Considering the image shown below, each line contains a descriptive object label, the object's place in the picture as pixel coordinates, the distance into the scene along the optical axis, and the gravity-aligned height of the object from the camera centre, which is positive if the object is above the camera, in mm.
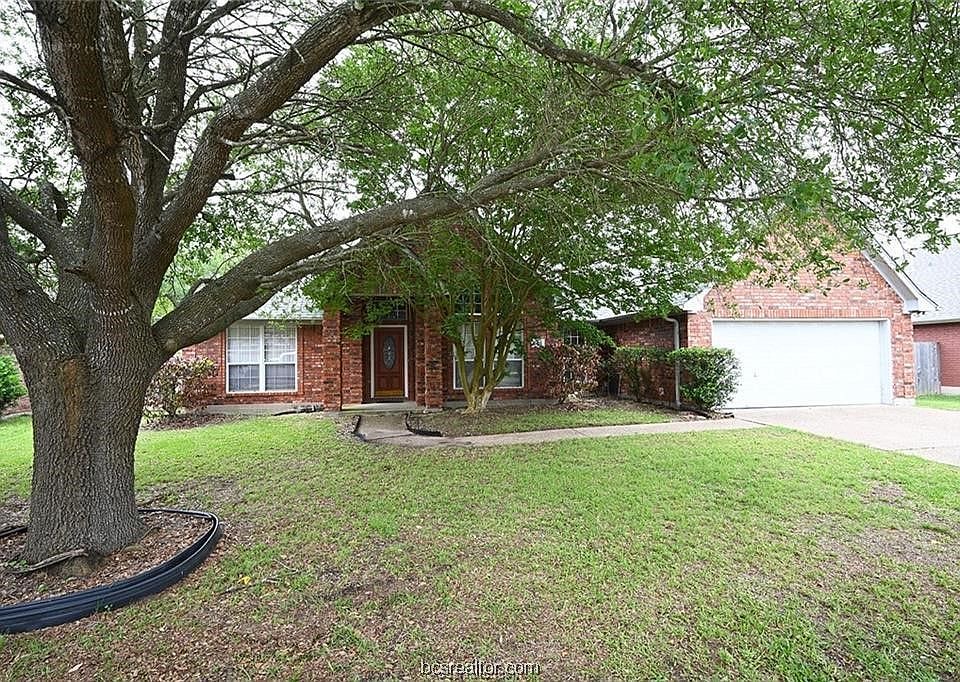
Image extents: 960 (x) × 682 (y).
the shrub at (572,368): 12867 -378
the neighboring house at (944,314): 16625 +1021
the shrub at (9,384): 11727 -453
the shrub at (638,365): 13344 -389
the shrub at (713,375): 11375 -571
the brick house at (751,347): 12445 +176
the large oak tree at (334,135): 3289 +1733
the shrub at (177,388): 10664 -577
